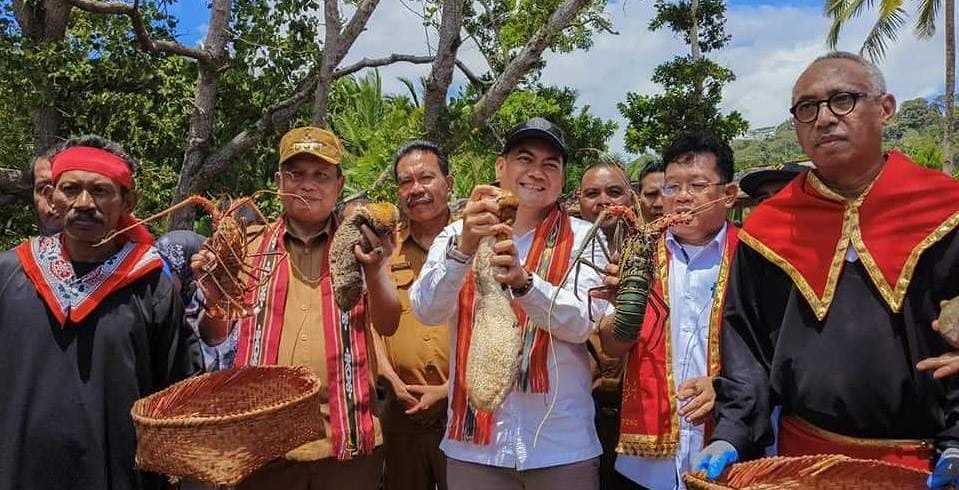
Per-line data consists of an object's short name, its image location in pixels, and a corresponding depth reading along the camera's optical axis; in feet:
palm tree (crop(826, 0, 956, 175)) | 60.39
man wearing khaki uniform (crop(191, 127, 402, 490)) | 9.96
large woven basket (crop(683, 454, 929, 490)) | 6.97
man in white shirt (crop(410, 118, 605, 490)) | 9.01
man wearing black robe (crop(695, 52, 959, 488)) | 7.44
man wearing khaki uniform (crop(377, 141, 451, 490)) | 12.31
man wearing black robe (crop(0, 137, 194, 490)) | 9.14
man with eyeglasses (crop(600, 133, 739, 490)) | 9.89
